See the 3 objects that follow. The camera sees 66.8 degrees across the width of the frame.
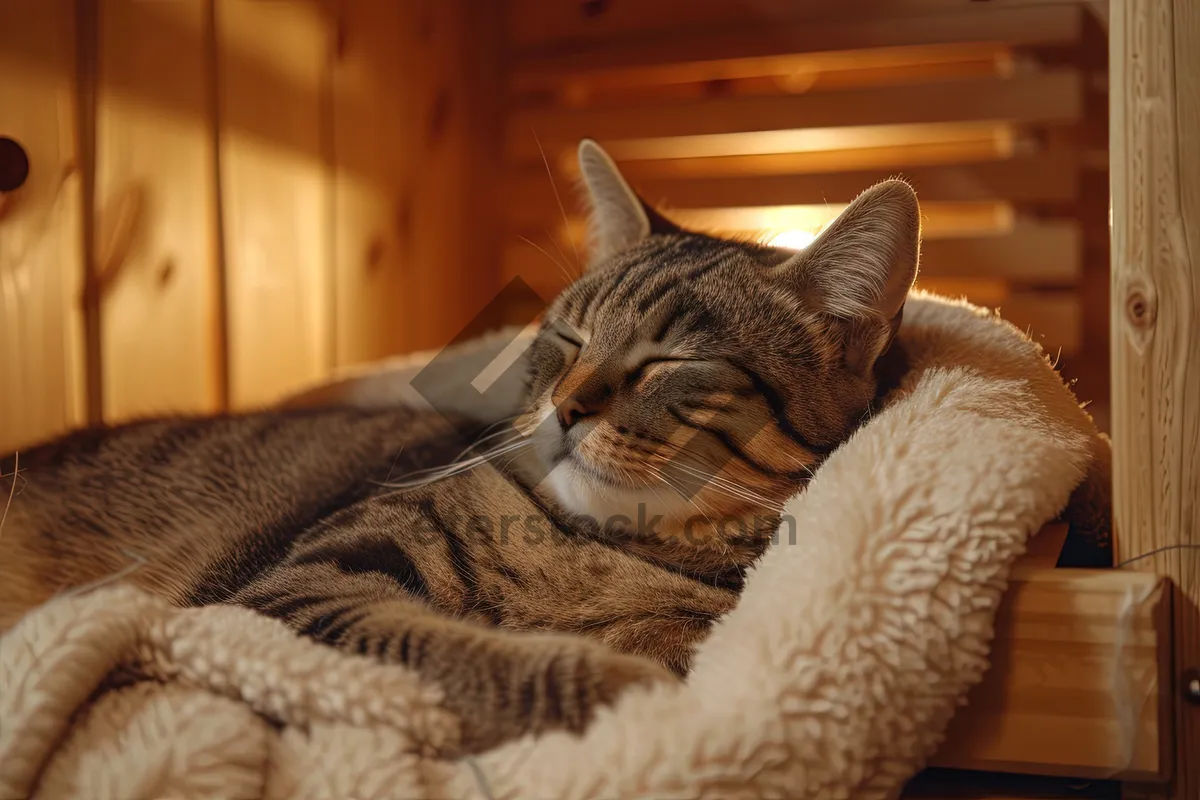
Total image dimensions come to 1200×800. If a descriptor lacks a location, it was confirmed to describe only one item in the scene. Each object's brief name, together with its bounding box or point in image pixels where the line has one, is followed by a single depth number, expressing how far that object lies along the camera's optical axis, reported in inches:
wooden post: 30.3
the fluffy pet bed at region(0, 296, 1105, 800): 26.2
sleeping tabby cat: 35.2
